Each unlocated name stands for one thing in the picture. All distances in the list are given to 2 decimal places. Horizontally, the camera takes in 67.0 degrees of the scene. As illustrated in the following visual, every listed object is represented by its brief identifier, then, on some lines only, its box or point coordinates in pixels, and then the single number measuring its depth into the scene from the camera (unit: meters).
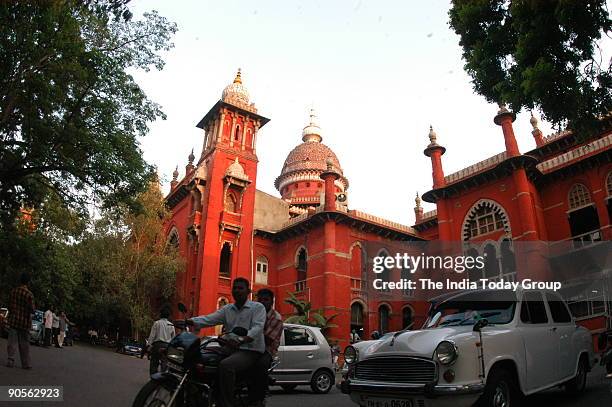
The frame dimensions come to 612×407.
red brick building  21.47
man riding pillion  4.63
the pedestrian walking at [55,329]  18.62
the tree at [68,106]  9.42
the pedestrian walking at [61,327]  18.75
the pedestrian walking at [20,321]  8.56
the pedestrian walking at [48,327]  17.11
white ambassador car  4.96
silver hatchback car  9.74
